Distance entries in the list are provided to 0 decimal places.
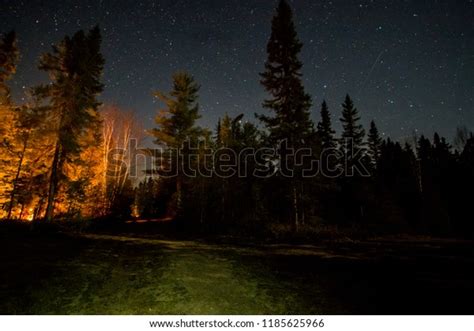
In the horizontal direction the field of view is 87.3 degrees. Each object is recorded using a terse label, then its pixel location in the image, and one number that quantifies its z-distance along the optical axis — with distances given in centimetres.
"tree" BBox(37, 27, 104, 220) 1759
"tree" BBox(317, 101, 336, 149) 3388
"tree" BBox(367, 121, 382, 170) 4219
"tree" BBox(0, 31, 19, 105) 2123
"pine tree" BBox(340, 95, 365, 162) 3200
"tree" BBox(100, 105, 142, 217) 2617
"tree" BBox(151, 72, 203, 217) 2820
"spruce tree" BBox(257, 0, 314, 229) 1827
